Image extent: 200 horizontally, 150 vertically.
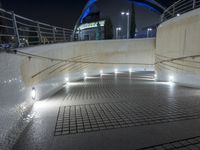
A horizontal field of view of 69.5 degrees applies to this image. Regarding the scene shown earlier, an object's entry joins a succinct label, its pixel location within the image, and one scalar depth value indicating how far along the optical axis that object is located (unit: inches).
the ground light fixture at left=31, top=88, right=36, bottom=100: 121.8
